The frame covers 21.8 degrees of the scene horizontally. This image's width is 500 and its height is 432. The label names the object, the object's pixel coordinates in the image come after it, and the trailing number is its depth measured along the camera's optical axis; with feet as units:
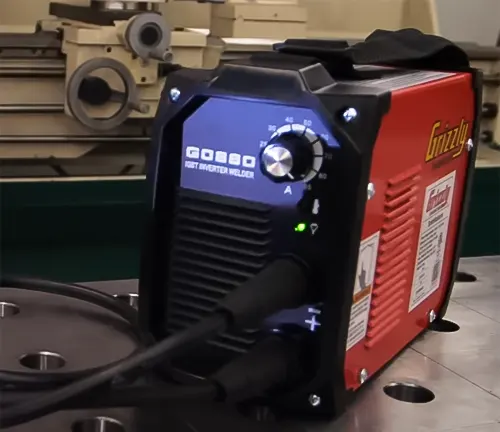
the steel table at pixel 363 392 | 2.05
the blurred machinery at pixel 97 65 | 3.44
